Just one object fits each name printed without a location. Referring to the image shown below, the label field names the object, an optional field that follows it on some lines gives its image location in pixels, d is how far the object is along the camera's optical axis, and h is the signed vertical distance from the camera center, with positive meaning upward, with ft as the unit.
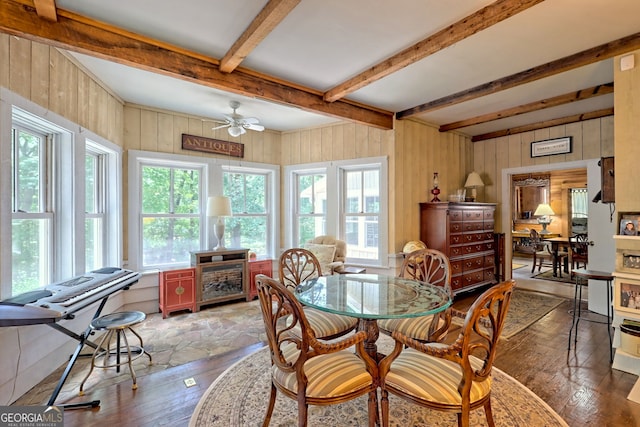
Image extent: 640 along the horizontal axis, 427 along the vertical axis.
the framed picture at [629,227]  8.25 -0.43
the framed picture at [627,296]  8.05 -2.29
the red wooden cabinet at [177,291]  12.76 -3.31
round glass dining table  5.89 -1.96
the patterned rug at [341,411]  6.30 -4.39
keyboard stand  6.74 -4.12
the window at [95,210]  11.31 +0.19
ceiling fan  12.95 +3.95
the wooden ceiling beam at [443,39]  6.63 +4.50
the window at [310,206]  16.81 +0.44
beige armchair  13.82 -1.77
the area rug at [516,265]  24.76 -4.55
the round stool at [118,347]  7.66 -3.70
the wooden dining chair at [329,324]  7.41 -2.82
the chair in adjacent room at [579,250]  19.11 -2.47
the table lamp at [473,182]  16.99 +1.73
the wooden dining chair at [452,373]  4.63 -2.82
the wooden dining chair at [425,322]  7.31 -2.80
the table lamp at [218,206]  13.75 +0.37
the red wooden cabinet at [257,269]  15.19 -2.87
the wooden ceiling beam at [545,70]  8.33 +4.59
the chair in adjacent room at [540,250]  21.58 -2.93
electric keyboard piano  5.55 -1.83
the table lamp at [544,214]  26.91 -0.17
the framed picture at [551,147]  15.28 +3.44
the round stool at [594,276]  8.80 -1.94
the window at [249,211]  16.48 +0.17
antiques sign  14.60 +3.50
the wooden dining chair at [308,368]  4.99 -2.81
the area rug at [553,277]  19.76 -4.48
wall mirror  28.14 +1.80
